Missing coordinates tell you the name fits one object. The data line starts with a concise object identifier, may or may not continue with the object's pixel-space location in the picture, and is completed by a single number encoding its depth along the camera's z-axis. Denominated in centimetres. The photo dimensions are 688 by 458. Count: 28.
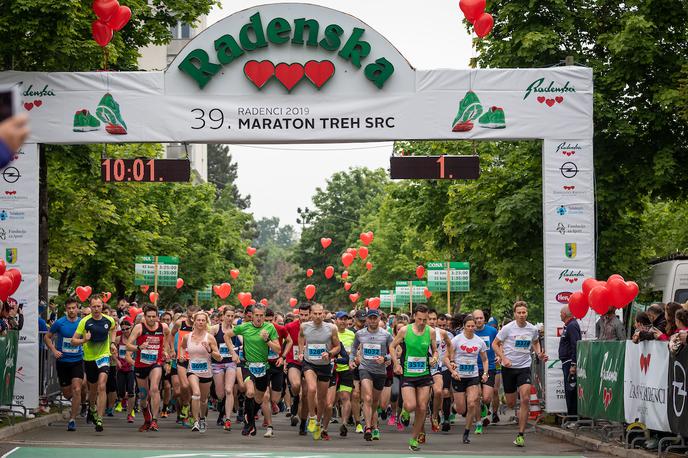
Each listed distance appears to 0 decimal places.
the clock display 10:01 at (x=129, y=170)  2080
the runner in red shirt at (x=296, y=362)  2080
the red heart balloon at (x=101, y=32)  2088
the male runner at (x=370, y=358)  1925
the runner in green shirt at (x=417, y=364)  1800
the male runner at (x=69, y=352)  2095
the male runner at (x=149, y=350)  2078
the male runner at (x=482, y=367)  2186
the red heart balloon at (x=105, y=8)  2044
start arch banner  2166
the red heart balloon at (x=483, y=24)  2071
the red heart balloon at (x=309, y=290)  6165
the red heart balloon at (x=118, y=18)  2086
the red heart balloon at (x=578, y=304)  2033
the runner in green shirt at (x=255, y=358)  2064
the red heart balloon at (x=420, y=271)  5464
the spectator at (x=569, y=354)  2084
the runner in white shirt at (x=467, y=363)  2048
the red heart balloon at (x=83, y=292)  3860
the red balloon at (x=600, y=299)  1831
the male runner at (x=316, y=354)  1986
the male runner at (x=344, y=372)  2125
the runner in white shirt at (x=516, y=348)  1981
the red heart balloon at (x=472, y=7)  1994
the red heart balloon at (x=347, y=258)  6218
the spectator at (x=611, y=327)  1930
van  2534
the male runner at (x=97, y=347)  2056
